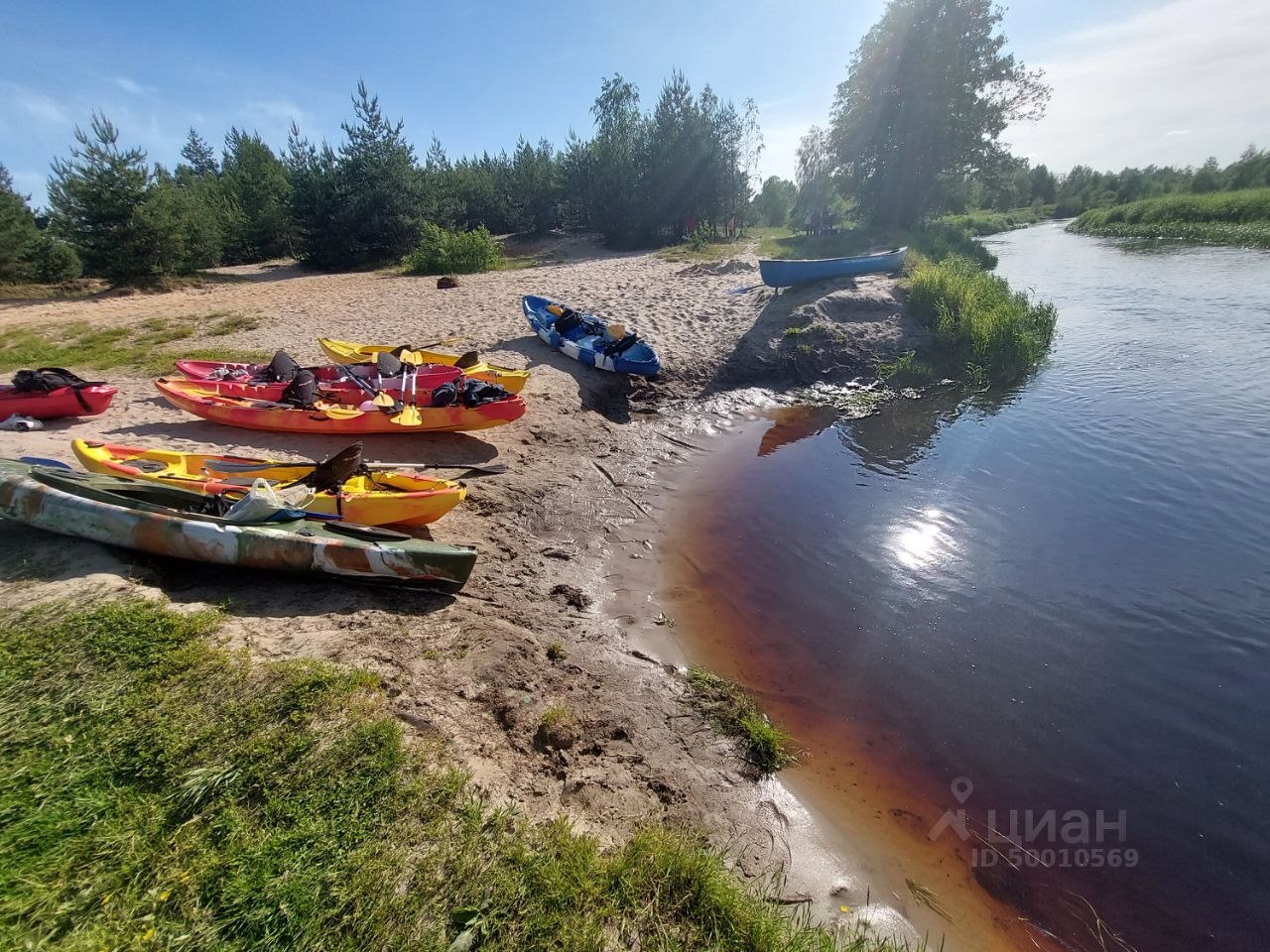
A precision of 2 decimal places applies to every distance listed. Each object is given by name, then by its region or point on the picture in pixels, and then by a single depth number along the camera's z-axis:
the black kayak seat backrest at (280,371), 8.76
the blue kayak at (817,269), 14.62
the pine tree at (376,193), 23.83
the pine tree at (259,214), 26.50
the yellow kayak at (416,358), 8.82
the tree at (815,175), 32.00
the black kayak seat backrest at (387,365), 8.95
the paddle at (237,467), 6.02
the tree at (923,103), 25.28
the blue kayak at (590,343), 10.80
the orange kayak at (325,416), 7.80
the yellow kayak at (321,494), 5.32
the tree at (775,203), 52.72
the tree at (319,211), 23.47
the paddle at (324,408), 7.80
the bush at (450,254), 21.88
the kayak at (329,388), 8.32
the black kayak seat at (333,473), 5.64
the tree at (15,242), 17.38
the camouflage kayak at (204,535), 4.41
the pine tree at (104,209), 17.03
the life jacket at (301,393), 7.99
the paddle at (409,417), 7.79
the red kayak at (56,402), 7.43
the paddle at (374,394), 7.99
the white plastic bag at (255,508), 4.65
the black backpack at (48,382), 7.43
